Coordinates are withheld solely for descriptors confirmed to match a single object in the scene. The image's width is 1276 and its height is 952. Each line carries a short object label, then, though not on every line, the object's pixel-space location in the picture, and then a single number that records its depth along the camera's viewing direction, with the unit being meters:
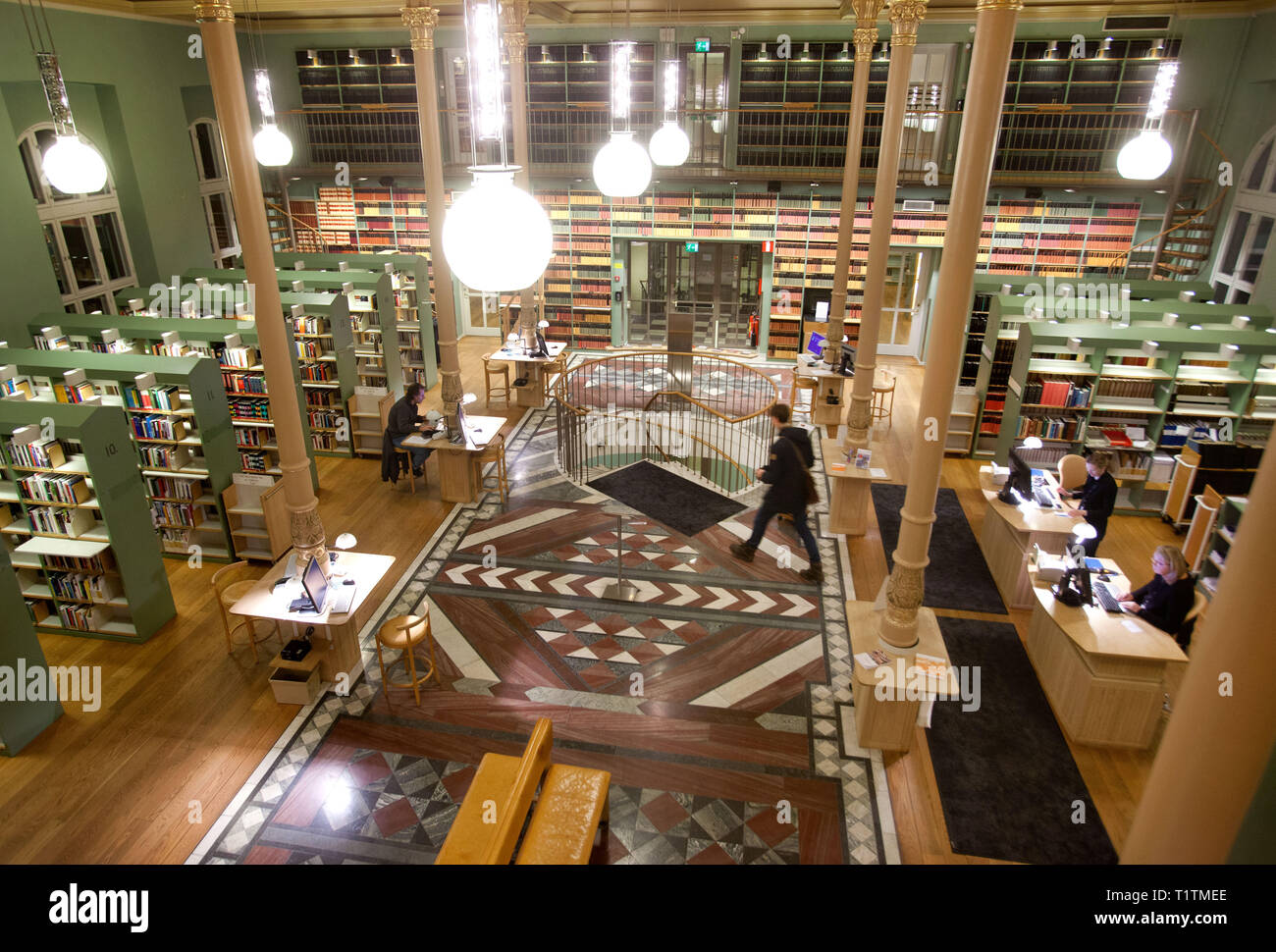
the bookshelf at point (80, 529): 6.10
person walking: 6.84
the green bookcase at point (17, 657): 5.11
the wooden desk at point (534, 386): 11.61
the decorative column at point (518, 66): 9.81
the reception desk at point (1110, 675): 5.17
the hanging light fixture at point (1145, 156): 7.30
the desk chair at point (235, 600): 6.25
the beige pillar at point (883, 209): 7.28
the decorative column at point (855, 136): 8.84
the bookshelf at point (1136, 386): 8.52
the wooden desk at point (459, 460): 8.45
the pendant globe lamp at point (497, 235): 2.51
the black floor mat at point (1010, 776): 4.63
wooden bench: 3.66
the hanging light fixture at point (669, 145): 7.57
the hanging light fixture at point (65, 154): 6.26
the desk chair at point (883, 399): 11.17
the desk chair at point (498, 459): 8.78
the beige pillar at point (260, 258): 5.01
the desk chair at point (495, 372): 11.41
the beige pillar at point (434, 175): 7.92
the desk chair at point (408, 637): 5.70
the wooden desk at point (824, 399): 11.00
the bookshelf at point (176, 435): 7.31
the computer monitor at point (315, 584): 5.57
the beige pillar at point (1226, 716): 1.26
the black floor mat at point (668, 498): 7.19
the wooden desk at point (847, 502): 8.06
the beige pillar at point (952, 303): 3.86
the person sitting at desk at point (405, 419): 8.72
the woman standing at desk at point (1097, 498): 6.59
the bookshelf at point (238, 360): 8.48
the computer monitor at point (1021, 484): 7.21
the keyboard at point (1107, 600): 5.55
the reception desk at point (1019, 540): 6.80
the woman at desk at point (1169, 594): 5.21
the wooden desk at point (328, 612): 5.52
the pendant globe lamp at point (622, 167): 6.39
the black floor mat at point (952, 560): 7.17
